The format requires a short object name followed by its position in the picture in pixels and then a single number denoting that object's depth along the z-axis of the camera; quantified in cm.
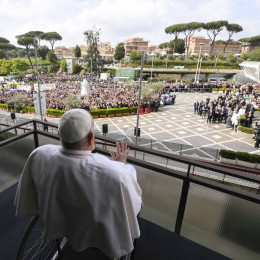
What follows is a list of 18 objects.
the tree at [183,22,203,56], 8362
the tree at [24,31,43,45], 9444
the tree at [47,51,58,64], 7288
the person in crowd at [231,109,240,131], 1552
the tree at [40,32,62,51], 9819
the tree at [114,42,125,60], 7431
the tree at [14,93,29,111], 2247
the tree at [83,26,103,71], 5891
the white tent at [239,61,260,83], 3543
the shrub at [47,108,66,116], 2075
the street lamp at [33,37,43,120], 1372
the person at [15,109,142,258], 119
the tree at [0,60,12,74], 6300
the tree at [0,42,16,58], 9111
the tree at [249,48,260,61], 5687
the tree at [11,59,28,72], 6176
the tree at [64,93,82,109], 1988
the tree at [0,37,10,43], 10251
